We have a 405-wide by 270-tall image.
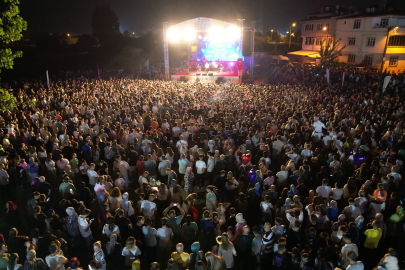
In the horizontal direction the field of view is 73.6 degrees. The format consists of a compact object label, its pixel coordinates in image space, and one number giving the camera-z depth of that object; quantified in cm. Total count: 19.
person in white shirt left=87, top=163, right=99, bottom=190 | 634
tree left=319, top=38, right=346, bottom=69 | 2578
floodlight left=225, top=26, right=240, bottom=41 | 2341
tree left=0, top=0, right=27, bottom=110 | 602
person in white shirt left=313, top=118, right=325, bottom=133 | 872
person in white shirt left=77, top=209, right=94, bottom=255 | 482
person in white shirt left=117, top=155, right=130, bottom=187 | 677
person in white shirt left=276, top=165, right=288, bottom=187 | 632
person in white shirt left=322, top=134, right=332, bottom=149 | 833
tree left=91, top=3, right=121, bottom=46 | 4946
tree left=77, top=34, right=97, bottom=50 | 3670
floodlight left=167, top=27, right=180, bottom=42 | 2414
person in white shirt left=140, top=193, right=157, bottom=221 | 521
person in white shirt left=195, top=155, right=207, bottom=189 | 696
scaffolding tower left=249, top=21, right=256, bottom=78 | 2553
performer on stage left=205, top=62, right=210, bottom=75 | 2742
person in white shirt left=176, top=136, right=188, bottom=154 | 781
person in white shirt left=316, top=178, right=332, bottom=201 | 565
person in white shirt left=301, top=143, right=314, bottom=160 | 729
